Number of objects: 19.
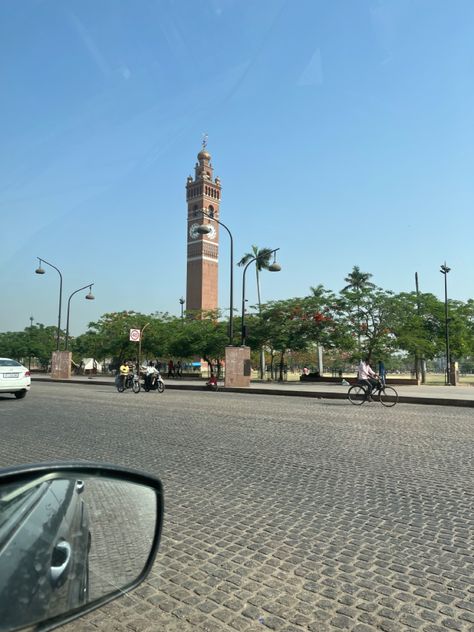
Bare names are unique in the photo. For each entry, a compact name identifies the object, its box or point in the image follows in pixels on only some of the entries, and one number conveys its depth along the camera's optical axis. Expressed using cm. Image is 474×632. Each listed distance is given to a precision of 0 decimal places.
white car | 1672
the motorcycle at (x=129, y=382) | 2294
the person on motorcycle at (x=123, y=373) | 2359
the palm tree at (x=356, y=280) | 3704
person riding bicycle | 1797
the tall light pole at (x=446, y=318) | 3744
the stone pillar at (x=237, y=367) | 2619
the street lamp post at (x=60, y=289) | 4099
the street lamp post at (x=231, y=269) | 2728
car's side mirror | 139
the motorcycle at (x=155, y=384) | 2373
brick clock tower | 10119
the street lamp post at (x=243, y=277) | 2460
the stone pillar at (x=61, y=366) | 4034
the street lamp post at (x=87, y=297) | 3808
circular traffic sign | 2856
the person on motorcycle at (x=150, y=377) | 2365
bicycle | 1792
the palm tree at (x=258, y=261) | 5314
